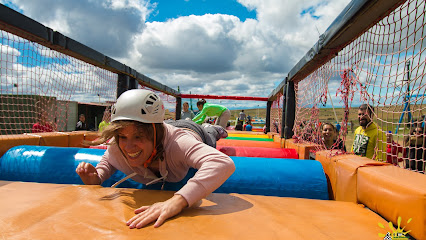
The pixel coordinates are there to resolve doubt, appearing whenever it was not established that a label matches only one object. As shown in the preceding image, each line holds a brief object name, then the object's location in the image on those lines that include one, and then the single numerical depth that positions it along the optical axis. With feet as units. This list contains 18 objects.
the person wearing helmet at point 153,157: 3.71
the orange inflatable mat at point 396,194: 3.04
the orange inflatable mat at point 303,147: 8.61
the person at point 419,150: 8.57
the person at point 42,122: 11.30
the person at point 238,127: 31.19
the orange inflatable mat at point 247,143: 13.14
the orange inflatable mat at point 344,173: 4.72
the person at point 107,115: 15.46
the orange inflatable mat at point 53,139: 8.51
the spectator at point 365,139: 9.96
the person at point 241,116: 34.31
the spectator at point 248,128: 30.99
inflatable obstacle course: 5.70
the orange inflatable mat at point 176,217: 3.12
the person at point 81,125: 23.40
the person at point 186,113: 22.44
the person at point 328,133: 11.13
